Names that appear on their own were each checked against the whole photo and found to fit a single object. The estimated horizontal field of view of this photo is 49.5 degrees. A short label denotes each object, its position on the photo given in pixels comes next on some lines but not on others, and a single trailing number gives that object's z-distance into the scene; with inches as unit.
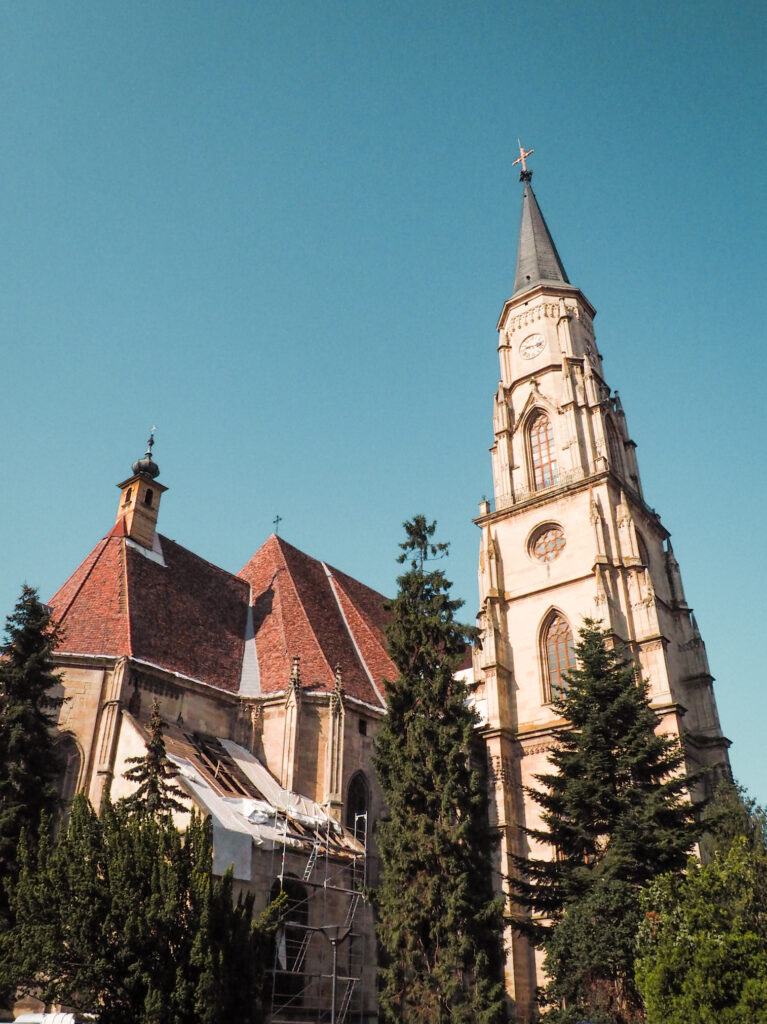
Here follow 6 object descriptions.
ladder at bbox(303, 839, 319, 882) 778.2
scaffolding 748.0
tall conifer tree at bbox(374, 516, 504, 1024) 633.6
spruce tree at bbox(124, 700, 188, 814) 640.4
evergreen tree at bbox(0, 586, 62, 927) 631.2
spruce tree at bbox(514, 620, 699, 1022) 608.1
